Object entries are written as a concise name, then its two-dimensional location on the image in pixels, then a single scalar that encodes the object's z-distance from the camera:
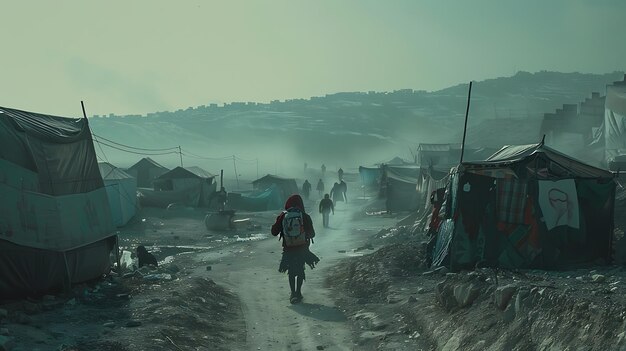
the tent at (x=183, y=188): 47.84
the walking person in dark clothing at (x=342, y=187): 49.48
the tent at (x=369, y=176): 63.35
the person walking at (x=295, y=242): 13.82
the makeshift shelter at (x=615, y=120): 39.47
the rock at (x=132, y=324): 10.57
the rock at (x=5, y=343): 8.43
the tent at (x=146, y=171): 56.66
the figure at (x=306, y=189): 57.29
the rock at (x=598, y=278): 10.70
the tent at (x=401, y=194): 41.56
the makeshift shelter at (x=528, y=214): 14.05
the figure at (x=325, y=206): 32.28
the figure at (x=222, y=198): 42.41
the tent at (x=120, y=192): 35.56
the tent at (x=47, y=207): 11.88
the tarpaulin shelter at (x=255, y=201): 48.84
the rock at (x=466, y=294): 10.00
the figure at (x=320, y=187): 59.12
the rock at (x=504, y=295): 8.92
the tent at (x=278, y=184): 57.84
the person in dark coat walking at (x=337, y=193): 49.15
